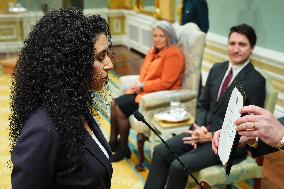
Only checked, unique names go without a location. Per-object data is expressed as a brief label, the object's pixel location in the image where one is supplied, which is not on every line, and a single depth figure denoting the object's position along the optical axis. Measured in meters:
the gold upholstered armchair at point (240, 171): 2.43
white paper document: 1.39
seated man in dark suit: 2.52
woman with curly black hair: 1.22
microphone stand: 1.55
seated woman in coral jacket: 3.44
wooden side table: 3.04
